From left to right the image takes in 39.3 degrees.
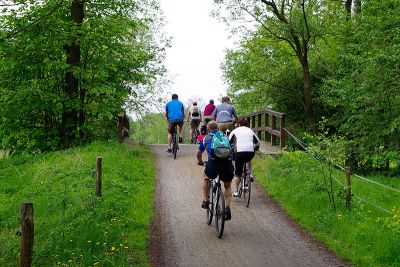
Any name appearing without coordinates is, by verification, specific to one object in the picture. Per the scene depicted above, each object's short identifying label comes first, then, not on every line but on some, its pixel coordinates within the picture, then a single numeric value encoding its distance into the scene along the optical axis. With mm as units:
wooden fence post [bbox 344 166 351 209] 10939
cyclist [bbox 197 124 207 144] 16494
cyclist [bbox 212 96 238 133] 15469
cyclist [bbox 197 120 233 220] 9852
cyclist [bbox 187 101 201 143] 21141
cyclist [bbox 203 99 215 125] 20625
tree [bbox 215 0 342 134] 23453
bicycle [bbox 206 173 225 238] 9602
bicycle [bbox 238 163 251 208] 12383
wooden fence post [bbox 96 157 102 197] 11305
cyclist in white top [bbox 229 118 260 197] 12180
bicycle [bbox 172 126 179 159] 17809
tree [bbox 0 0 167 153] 17734
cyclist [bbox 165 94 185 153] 17547
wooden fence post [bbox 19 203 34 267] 6473
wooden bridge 18391
